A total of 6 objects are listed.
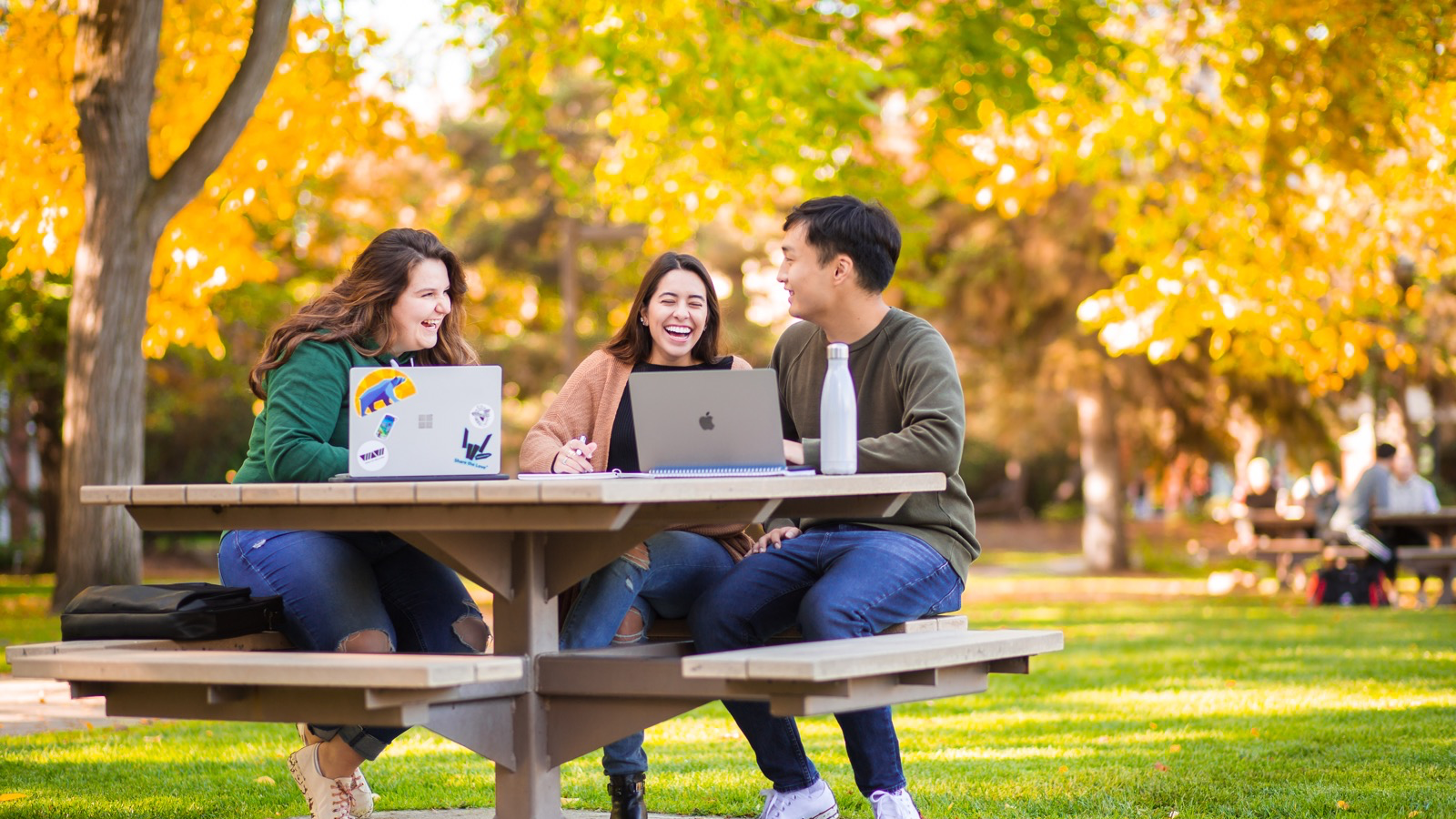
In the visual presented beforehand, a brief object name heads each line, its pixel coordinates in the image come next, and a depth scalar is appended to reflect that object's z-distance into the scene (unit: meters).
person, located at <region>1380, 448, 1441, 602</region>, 15.02
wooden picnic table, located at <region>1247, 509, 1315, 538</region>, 16.75
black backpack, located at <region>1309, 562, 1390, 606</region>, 14.50
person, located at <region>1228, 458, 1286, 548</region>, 17.57
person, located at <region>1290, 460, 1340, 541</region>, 17.05
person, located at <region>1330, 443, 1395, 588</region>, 14.53
